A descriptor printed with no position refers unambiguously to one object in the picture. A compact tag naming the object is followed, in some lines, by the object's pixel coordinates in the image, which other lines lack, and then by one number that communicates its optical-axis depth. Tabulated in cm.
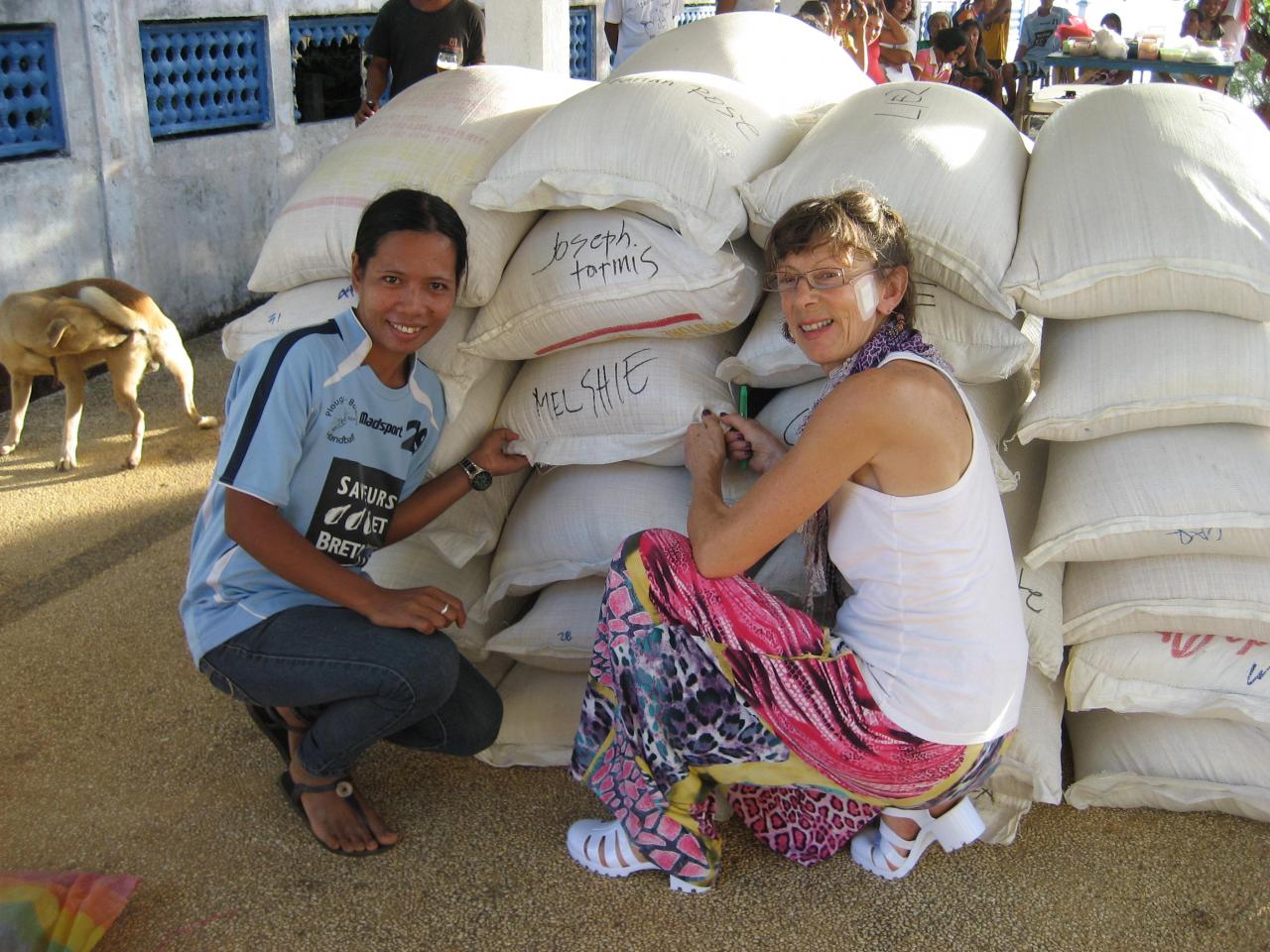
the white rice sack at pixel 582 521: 218
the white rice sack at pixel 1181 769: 202
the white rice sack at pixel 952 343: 204
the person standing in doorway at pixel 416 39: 458
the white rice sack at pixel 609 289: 210
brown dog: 348
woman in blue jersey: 179
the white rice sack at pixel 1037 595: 202
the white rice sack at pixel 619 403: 216
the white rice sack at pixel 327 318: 222
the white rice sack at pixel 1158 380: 195
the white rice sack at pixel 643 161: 209
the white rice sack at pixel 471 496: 224
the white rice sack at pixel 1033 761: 198
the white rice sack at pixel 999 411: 203
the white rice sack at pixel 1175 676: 198
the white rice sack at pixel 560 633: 219
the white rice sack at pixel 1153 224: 192
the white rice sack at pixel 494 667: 238
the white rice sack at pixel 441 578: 229
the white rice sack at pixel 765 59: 276
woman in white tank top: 162
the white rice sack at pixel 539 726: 218
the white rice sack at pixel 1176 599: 194
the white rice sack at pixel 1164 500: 191
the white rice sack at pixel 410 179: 224
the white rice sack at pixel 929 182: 202
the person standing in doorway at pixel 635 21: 603
